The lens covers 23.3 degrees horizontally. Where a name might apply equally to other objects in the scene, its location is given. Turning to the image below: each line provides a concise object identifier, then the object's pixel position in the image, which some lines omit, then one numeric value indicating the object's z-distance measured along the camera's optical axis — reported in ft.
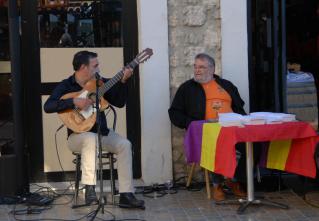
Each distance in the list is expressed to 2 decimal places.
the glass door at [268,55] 25.46
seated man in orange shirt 23.07
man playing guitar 21.37
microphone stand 19.95
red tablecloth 20.06
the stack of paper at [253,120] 20.53
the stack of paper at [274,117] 20.67
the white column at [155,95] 24.11
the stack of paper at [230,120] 20.44
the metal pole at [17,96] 22.52
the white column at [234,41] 24.49
